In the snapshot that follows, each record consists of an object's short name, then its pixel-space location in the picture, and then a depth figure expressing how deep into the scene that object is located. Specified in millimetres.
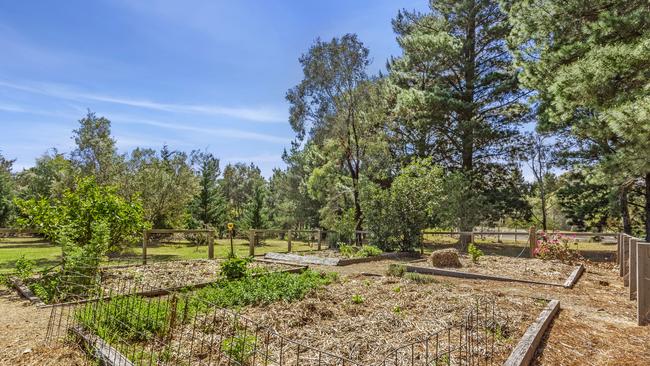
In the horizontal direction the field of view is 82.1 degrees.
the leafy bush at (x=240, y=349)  3303
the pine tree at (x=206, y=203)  24625
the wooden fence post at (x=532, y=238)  12281
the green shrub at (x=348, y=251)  12097
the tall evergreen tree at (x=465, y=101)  19094
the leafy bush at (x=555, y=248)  11115
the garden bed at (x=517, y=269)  8258
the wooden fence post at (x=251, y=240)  12227
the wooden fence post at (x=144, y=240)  10234
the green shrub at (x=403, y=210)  13664
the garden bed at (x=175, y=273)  6880
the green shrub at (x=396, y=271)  8102
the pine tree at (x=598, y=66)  8234
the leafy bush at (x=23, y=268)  6898
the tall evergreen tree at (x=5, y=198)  23672
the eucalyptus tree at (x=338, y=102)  17281
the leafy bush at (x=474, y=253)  10721
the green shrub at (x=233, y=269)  7082
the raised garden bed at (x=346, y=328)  3490
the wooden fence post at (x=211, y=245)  11398
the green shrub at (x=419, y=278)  7273
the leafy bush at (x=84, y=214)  7309
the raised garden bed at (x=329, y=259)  10672
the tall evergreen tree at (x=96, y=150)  19734
